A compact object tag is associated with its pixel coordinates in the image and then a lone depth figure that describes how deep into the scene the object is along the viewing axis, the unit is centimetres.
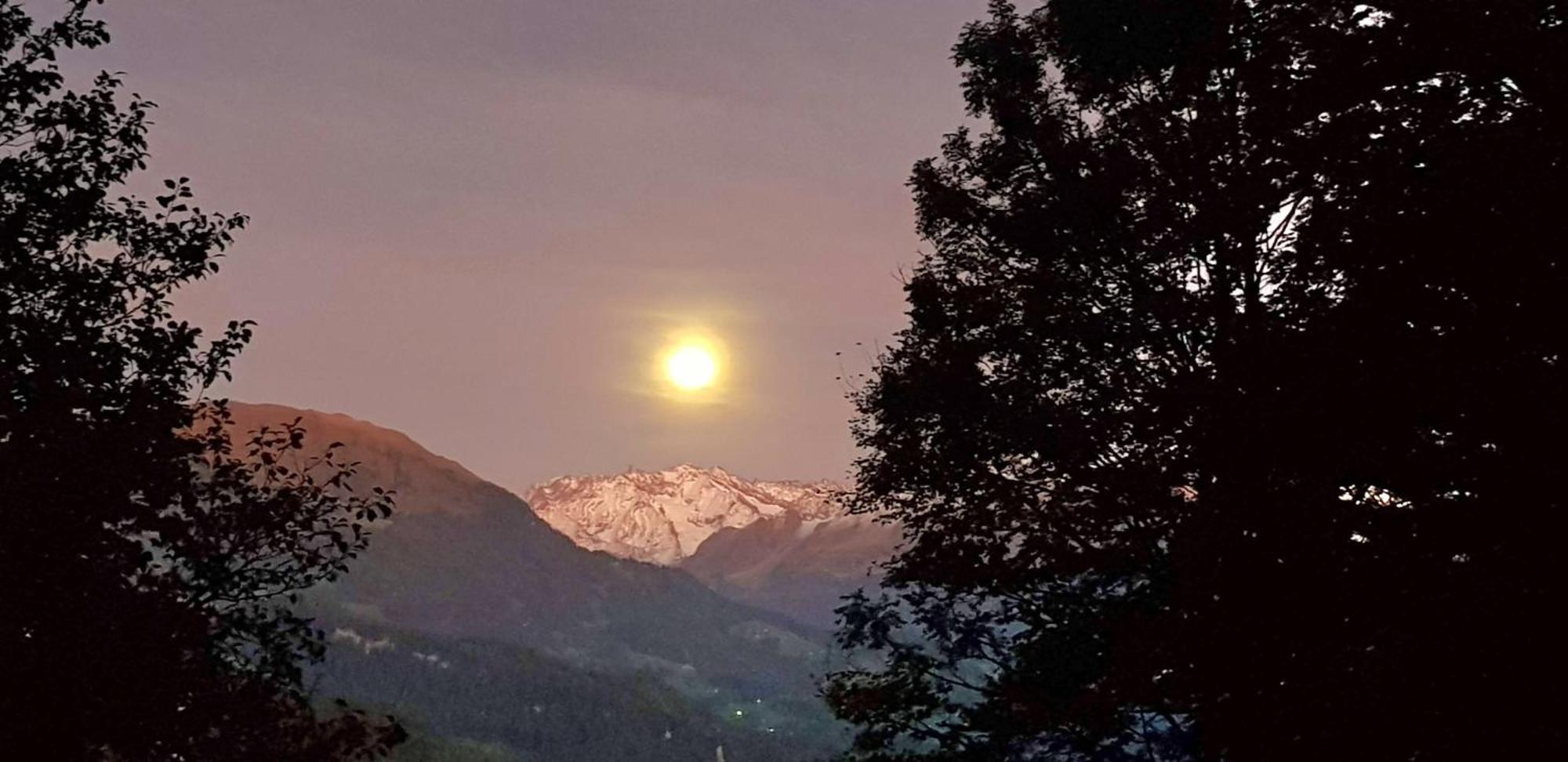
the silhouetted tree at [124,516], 1360
